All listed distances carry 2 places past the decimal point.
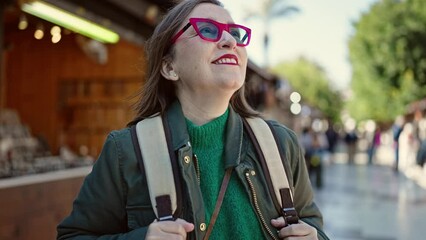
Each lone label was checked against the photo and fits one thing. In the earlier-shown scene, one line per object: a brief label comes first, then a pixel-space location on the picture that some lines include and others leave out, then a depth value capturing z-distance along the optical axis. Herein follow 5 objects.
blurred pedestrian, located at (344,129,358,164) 23.13
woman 1.45
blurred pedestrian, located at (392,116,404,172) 15.99
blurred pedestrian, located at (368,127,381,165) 20.91
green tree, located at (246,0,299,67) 35.03
